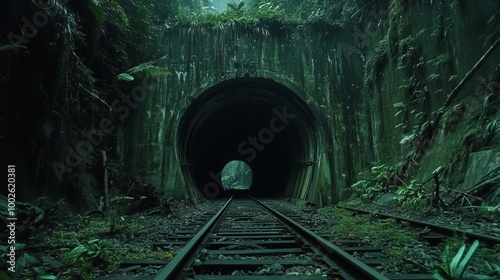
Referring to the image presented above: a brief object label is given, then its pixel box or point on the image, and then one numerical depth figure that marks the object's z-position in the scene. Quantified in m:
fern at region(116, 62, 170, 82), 8.92
